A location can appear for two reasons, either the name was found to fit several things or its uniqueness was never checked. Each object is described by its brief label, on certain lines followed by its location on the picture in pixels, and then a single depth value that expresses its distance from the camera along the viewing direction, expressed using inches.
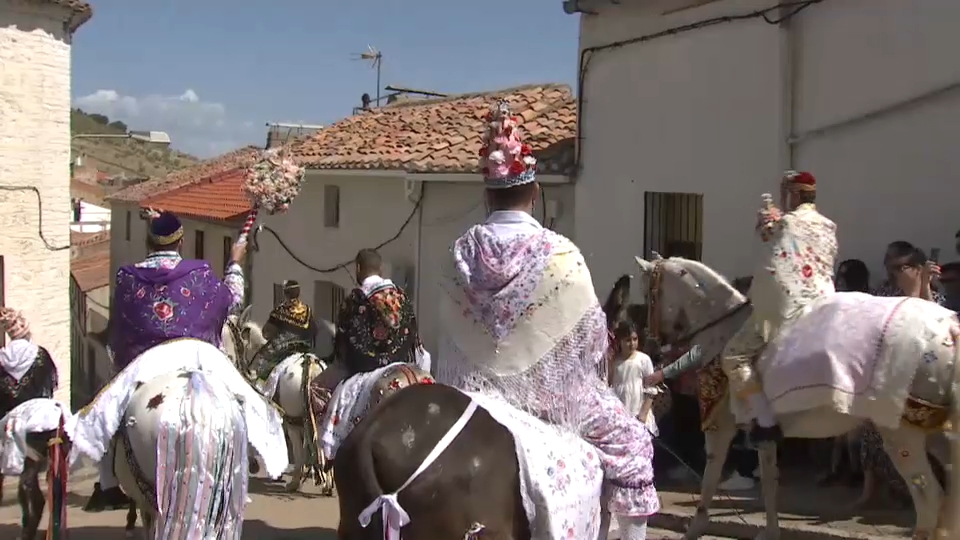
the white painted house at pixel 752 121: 331.0
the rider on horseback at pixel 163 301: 219.3
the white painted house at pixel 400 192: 601.0
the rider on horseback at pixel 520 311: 165.5
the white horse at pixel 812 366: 228.7
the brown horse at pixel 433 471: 146.2
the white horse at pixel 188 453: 199.5
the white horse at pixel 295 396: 374.6
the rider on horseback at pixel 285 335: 396.8
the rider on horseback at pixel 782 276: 248.2
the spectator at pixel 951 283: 291.0
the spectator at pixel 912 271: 261.4
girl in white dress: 329.7
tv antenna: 1051.3
